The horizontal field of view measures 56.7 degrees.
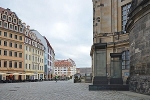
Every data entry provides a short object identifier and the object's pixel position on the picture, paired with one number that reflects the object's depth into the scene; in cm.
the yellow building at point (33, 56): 4339
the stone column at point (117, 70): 1312
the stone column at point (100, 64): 1215
